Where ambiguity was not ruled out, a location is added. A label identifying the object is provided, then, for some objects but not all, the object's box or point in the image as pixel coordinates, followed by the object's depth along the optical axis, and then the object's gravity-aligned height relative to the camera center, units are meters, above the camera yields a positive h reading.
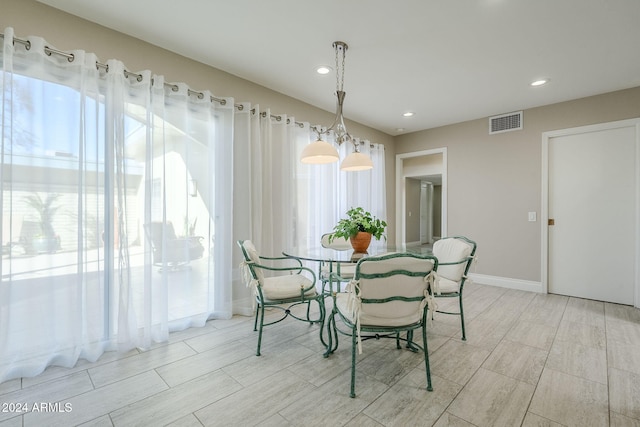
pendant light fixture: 2.54 +0.56
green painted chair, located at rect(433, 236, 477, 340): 2.50 -0.50
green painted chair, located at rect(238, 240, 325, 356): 2.27 -0.65
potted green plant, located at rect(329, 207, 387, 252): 2.65 -0.19
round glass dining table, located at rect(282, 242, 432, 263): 2.39 -0.40
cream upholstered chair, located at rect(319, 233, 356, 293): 3.10 -0.41
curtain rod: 1.96 +1.15
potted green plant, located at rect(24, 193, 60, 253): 2.00 -0.09
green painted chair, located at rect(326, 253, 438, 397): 1.66 -0.49
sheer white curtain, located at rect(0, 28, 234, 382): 1.96 +0.02
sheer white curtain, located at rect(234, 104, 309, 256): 3.16 +0.39
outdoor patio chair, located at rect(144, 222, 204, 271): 2.54 -0.34
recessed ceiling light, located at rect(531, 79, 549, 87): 3.24 +1.48
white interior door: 3.51 -0.03
